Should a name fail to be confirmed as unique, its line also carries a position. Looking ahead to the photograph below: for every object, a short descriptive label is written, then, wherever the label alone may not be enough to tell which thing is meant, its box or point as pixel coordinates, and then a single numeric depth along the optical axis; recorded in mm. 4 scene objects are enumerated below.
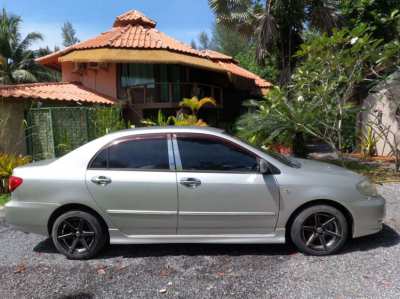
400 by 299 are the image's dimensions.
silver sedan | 4156
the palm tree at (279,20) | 15289
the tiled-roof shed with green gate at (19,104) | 9875
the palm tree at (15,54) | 27719
